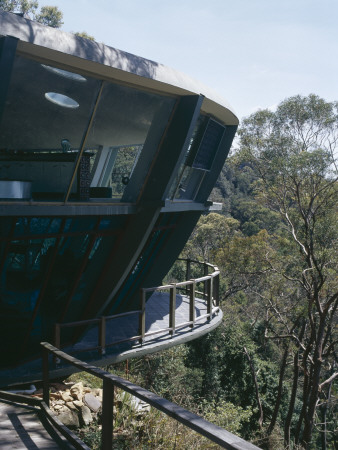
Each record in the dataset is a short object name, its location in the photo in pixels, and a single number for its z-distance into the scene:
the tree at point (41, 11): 28.83
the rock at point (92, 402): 9.62
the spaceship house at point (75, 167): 6.68
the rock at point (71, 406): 8.96
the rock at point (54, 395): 9.24
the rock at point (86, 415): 9.02
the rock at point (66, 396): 9.26
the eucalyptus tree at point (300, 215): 20.44
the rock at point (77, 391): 9.59
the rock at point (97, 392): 10.63
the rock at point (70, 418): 8.49
